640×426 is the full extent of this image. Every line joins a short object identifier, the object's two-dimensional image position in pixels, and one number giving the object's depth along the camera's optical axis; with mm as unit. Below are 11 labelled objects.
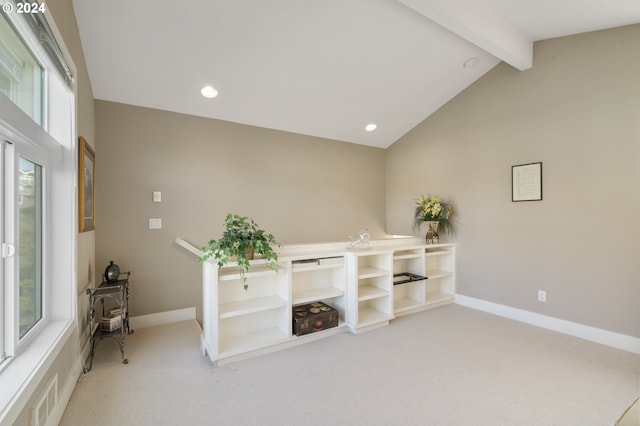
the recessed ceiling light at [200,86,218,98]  2942
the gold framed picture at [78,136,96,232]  2123
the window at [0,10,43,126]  1399
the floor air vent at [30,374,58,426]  1373
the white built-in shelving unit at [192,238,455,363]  2359
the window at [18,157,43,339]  1554
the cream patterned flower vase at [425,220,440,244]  3846
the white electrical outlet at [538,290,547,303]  3002
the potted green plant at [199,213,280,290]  2213
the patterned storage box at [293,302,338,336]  2578
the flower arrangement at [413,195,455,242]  3828
